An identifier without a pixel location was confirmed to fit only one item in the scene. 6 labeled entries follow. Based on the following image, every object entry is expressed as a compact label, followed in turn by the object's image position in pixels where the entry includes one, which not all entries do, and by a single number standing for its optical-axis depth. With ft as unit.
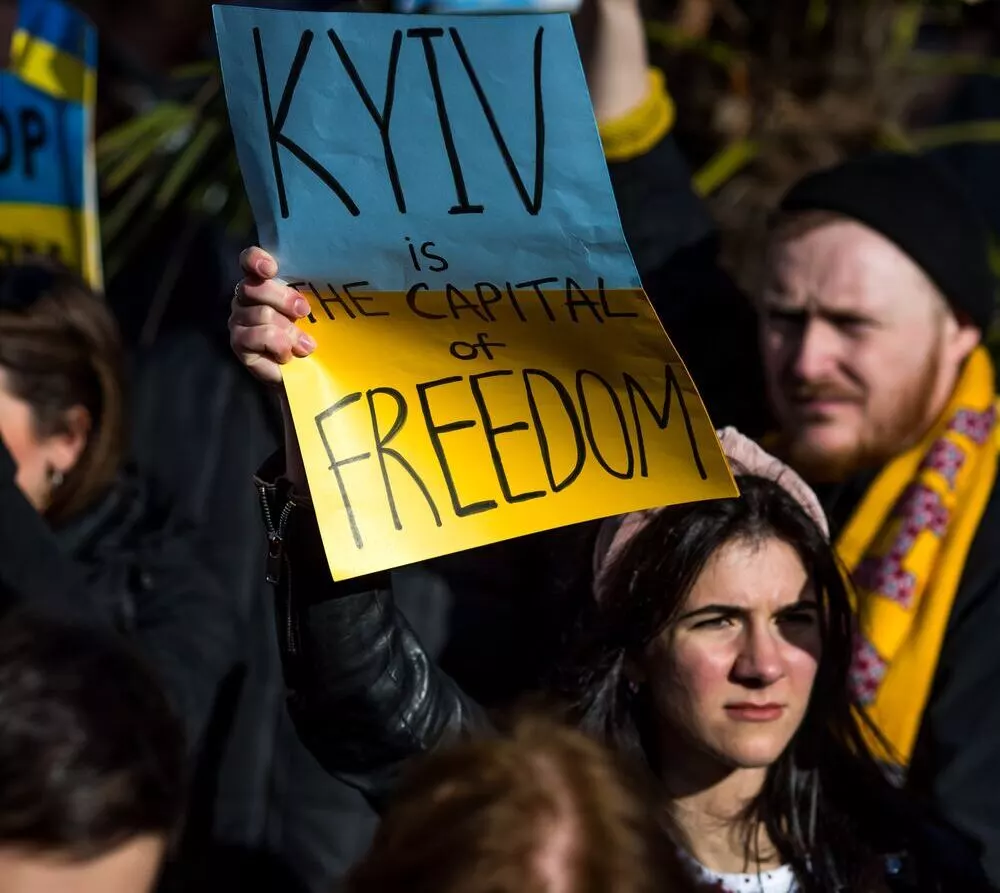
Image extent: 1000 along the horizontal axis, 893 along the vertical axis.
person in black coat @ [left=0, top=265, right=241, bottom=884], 8.57
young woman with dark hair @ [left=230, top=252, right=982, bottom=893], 7.09
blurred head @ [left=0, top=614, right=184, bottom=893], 6.55
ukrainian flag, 9.05
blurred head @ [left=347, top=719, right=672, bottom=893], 6.24
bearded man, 7.93
